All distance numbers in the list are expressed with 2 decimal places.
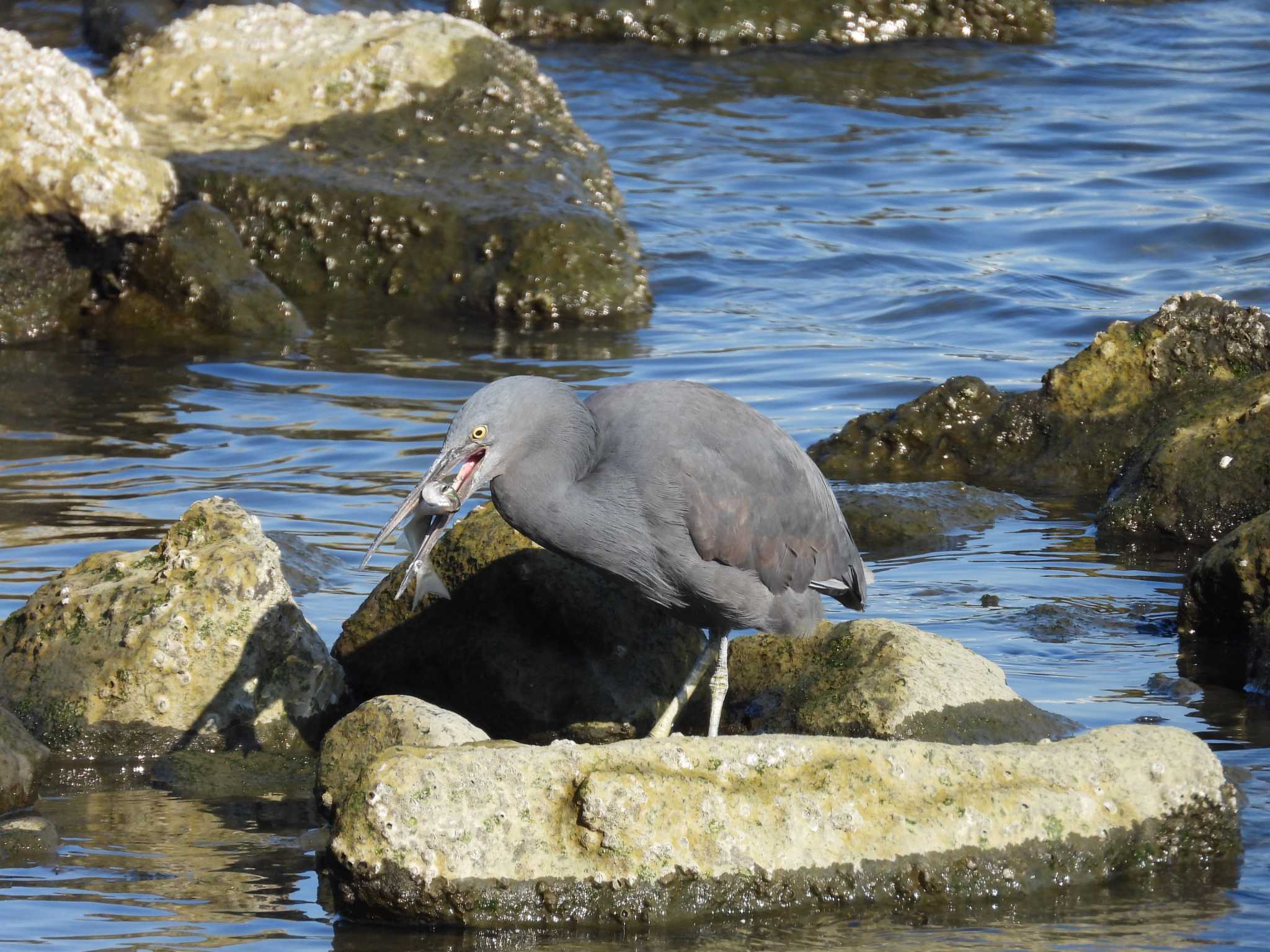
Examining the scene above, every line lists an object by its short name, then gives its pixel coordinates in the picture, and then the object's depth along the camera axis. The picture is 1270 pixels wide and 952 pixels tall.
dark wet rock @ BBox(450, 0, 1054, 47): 40.22
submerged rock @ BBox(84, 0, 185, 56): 36.78
